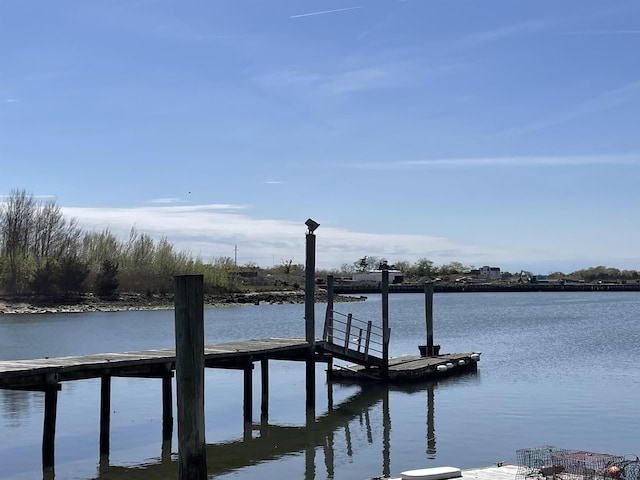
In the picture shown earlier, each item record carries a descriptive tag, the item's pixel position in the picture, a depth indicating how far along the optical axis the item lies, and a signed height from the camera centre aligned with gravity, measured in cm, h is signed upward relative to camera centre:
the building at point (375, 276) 19015 +310
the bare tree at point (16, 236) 10169 +672
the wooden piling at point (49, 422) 1828 -286
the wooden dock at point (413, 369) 3150 -299
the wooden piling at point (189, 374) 1445 -142
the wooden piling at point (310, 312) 2645 -69
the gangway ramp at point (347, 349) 2850 -198
